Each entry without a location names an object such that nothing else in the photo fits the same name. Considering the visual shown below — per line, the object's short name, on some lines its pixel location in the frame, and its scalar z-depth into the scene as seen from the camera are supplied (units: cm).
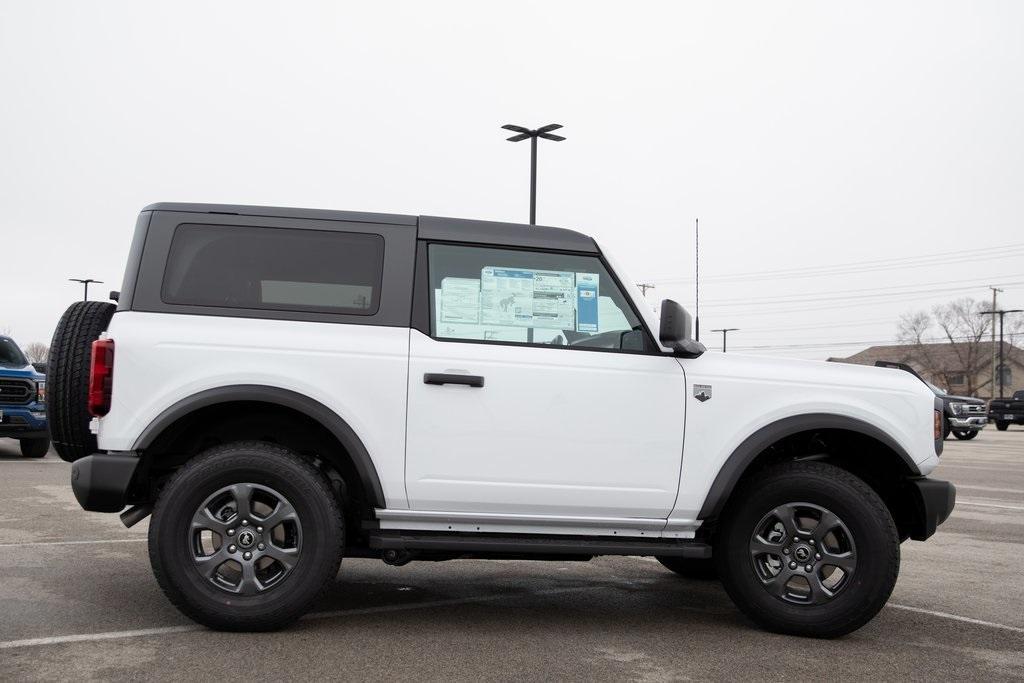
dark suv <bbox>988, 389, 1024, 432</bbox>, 3606
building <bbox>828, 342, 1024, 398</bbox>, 9350
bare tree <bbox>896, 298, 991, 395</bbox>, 9319
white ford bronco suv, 488
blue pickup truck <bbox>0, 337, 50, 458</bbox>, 1526
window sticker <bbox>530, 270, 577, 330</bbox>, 522
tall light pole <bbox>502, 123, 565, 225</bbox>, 2552
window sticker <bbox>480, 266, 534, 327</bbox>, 520
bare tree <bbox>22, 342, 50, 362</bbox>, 9618
